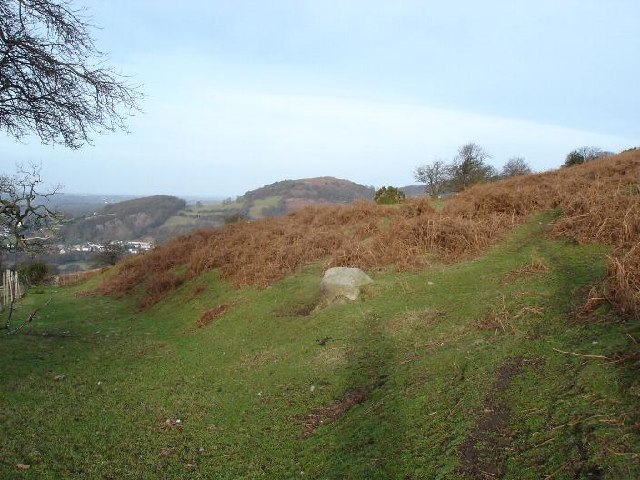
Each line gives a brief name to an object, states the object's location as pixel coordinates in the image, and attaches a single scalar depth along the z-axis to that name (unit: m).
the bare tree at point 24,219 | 5.07
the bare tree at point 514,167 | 48.70
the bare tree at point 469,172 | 37.19
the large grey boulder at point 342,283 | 10.61
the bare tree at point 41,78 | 5.01
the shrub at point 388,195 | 25.17
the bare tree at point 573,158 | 30.89
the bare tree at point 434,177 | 41.12
